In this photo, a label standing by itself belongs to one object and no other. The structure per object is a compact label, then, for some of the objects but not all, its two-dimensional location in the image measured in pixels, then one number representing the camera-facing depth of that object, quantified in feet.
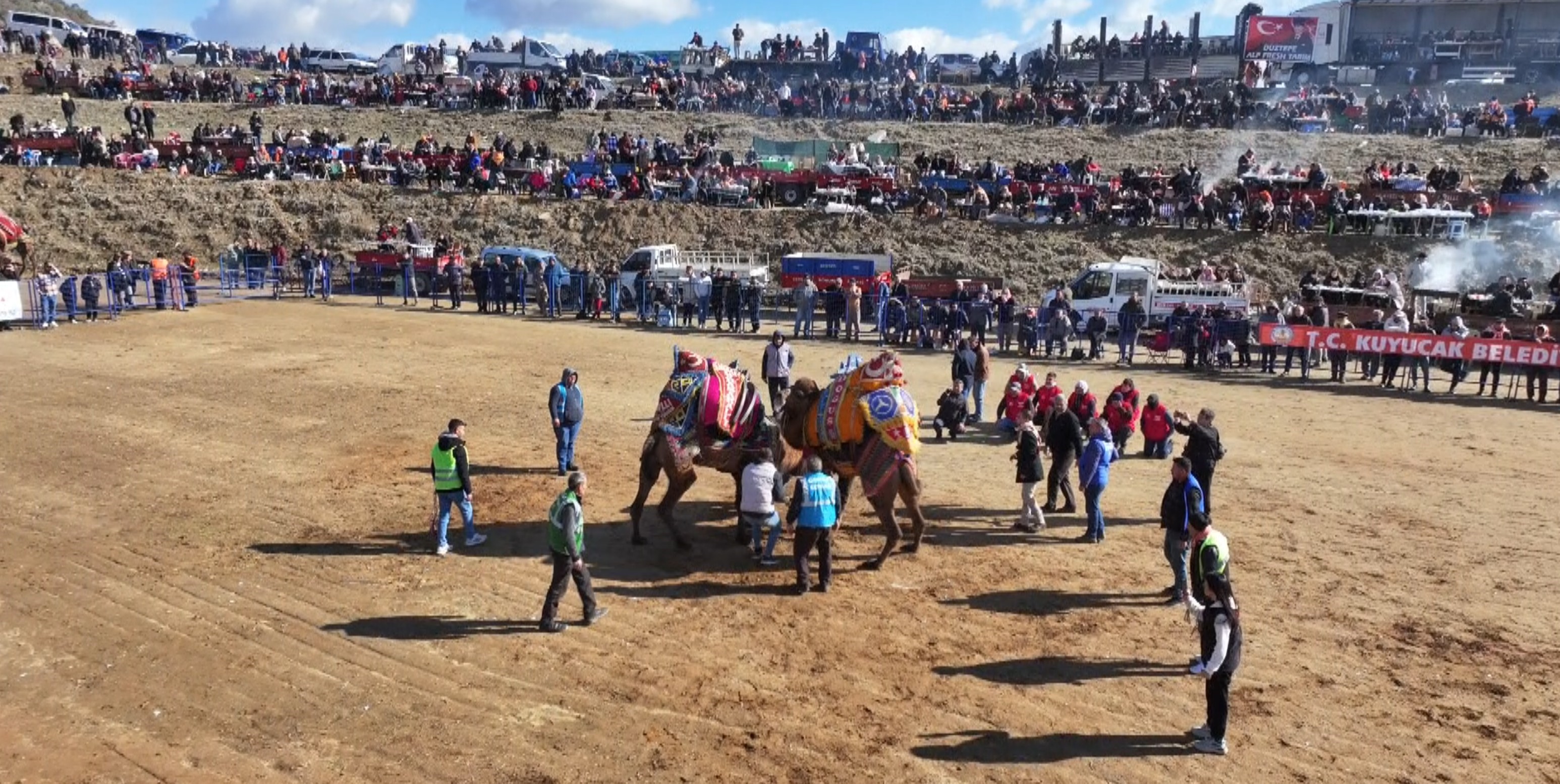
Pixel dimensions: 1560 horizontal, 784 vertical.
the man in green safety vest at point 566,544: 31.42
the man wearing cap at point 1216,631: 26.22
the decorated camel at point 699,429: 38.27
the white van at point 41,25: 173.58
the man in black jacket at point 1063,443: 42.45
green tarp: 128.57
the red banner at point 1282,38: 158.51
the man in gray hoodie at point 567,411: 46.24
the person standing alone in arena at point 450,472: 37.60
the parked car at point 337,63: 183.11
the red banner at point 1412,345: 68.54
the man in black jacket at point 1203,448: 40.45
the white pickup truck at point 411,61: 176.55
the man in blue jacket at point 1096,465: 40.45
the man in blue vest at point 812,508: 34.47
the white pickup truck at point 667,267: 94.38
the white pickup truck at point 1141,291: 84.33
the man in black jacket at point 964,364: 58.54
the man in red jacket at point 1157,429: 52.60
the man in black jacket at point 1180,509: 34.27
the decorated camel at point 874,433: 37.40
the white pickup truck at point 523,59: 187.01
